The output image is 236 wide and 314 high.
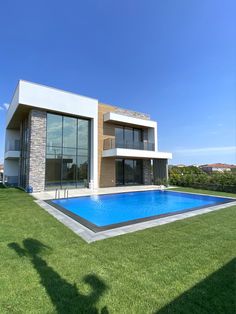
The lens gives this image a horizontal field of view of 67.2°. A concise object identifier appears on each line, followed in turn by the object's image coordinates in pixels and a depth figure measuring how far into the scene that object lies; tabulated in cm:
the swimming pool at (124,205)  720
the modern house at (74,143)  1460
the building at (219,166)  7062
